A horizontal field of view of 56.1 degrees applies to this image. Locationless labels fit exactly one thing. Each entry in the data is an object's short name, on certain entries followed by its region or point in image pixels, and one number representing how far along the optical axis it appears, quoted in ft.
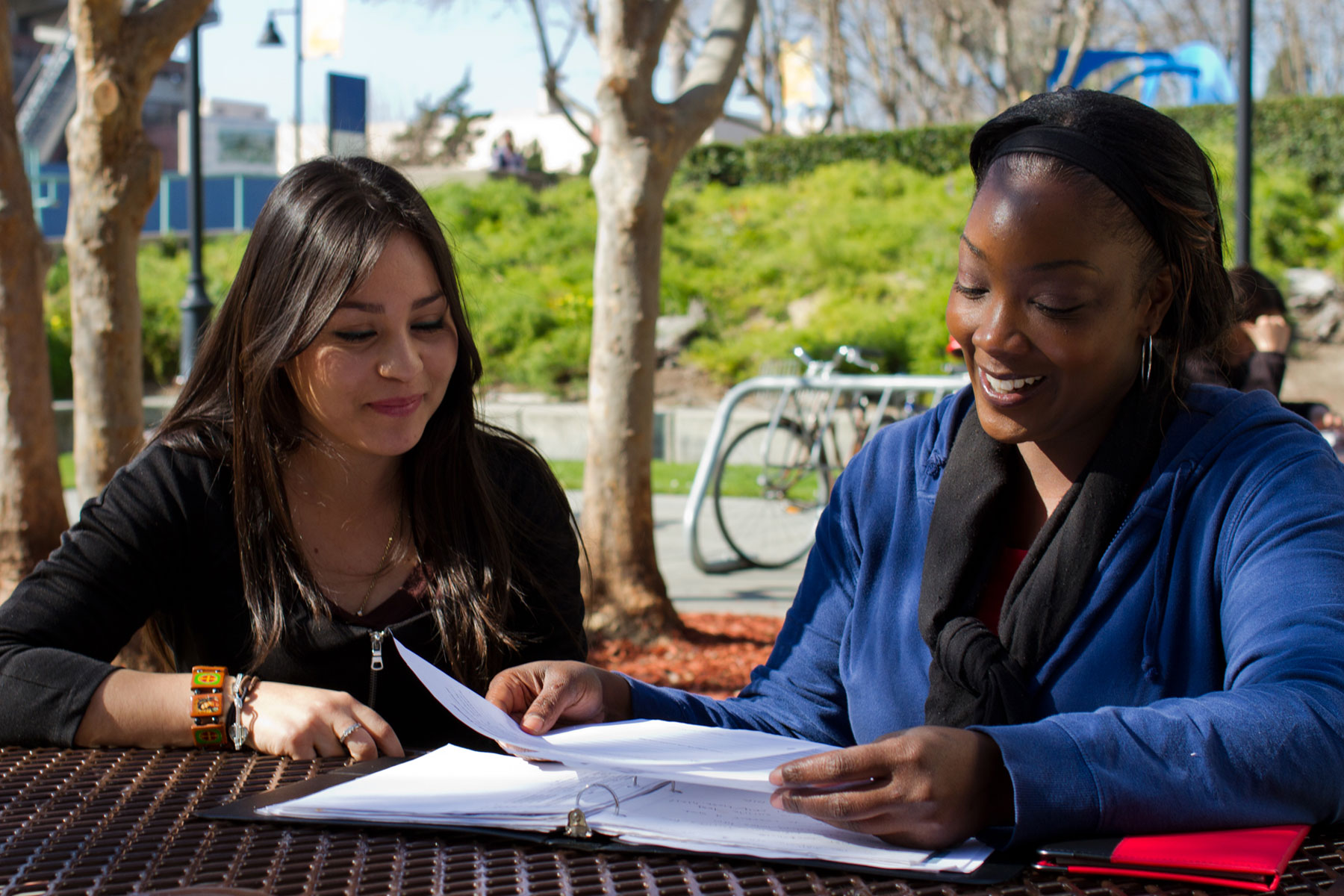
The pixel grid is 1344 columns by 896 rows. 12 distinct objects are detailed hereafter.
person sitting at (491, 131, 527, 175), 76.95
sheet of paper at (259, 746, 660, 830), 4.46
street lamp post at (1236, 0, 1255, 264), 25.23
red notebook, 3.80
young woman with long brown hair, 7.35
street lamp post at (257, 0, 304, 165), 71.15
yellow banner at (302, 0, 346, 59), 58.08
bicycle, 25.22
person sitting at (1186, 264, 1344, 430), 17.75
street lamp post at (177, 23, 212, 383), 35.60
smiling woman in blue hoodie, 4.14
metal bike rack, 21.77
